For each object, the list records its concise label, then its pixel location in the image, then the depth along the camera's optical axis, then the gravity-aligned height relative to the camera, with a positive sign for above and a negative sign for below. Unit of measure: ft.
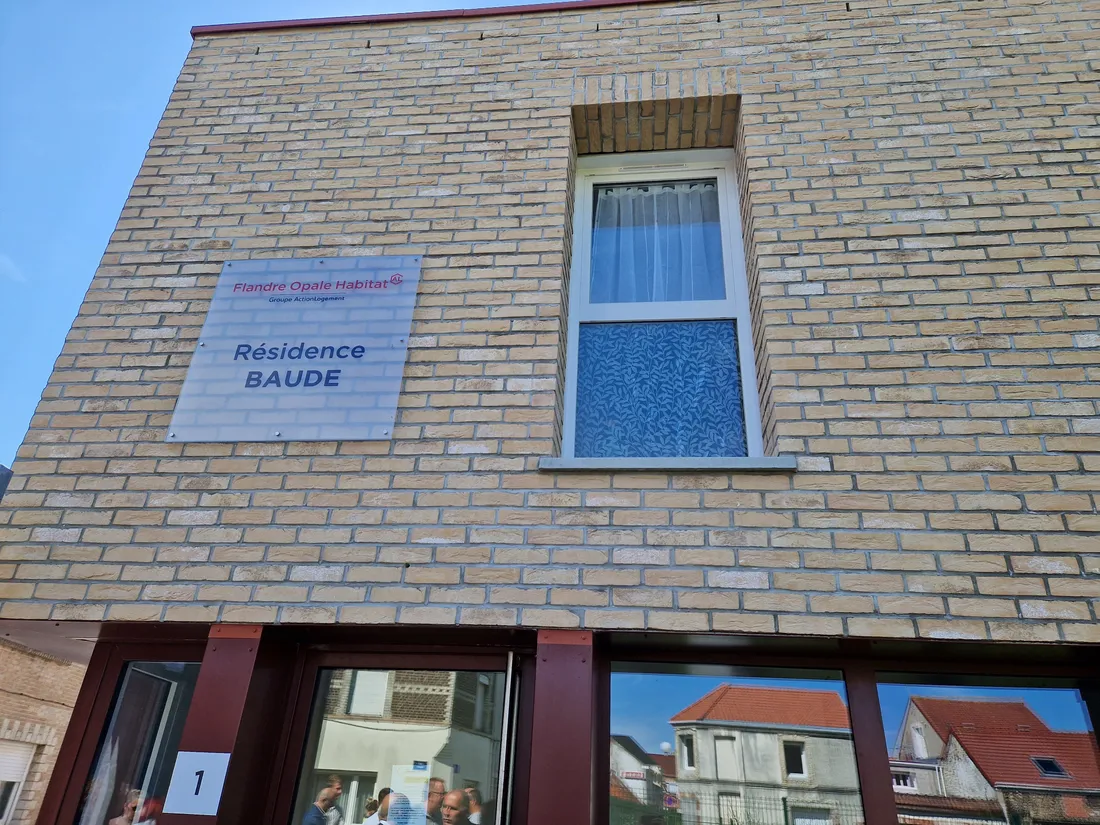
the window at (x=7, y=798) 23.05 +0.46
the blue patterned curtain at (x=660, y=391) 11.46 +6.13
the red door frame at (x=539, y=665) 8.97 +2.00
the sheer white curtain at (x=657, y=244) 13.02 +9.21
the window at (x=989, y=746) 8.92 +1.28
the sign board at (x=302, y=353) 10.97 +6.18
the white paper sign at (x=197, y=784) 8.73 +0.42
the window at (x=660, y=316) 11.57 +7.51
